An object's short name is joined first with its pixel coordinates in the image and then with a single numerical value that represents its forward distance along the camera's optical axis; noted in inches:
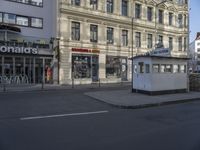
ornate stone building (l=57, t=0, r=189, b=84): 1267.2
